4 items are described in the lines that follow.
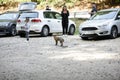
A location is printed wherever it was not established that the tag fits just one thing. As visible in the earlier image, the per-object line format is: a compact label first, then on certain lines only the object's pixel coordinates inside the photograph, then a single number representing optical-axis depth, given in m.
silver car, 19.56
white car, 22.17
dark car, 23.20
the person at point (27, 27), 20.38
